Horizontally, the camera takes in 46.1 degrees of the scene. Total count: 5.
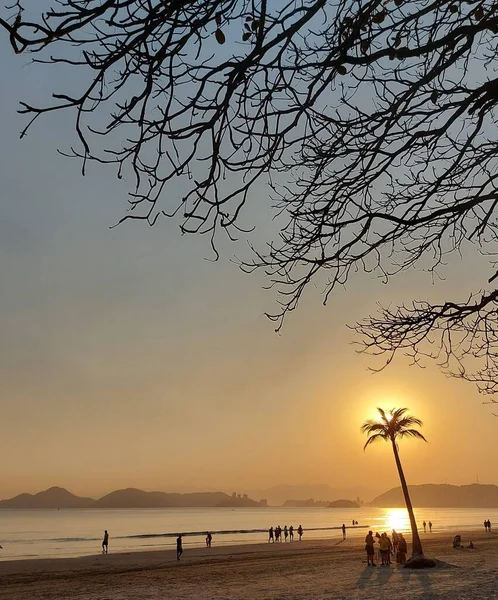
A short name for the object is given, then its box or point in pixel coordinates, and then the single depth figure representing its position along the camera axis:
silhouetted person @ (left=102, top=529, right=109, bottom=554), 47.04
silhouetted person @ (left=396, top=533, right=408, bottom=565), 23.59
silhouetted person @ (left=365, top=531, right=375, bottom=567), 24.44
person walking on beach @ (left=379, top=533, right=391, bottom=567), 23.70
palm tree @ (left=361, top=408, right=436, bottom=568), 27.16
